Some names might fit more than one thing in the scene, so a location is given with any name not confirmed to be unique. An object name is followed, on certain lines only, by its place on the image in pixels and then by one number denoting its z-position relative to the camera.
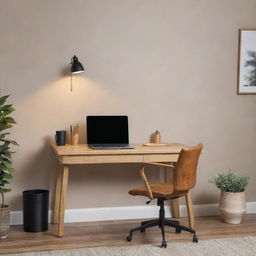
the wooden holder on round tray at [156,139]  4.72
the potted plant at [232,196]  4.60
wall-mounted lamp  4.42
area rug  3.71
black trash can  4.31
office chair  3.84
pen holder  4.51
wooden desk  4.08
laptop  4.54
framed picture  4.96
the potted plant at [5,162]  4.11
